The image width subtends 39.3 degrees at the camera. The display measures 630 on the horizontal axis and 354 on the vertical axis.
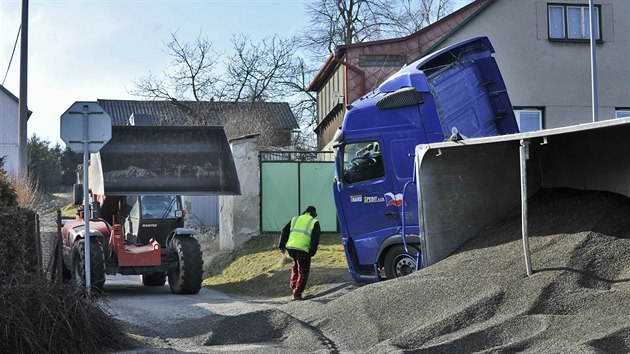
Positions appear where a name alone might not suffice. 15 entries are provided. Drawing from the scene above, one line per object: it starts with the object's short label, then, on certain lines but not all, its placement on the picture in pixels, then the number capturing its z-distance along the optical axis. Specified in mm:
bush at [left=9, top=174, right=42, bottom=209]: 17864
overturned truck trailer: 11672
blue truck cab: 13195
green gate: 23656
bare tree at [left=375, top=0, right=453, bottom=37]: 46469
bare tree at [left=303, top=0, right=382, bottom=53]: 45738
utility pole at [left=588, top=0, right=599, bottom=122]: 19891
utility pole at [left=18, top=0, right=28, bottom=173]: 18578
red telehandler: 16609
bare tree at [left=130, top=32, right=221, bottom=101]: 42094
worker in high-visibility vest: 14945
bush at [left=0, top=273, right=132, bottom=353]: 8484
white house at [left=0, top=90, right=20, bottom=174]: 40938
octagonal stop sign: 11883
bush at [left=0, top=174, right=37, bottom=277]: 9797
